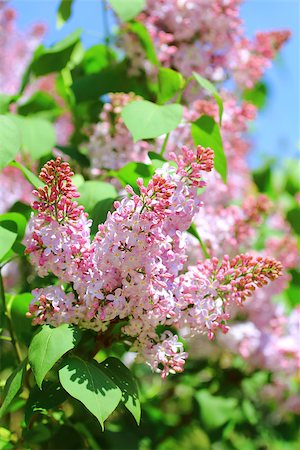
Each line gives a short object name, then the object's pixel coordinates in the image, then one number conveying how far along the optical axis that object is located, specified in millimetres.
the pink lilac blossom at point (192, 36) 1084
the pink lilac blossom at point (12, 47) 1565
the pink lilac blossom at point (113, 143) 1066
